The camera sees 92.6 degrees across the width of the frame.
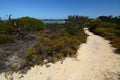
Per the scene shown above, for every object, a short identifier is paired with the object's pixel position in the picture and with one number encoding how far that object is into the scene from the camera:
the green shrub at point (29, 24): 5.61
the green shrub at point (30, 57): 2.75
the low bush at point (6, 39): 3.92
